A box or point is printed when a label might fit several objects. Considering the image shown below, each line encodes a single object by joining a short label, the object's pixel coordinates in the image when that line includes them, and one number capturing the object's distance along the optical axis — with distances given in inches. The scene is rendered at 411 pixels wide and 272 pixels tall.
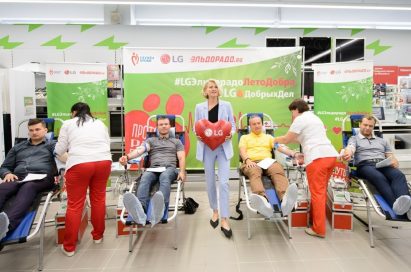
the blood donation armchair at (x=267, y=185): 129.0
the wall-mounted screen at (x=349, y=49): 236.4
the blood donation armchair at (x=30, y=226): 102.8
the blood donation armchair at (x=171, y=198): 120.3
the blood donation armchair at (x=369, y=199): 122.5
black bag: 167.6
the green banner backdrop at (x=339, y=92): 184.7
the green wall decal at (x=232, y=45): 306.2
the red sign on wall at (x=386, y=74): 308.3
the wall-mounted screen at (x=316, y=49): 233.8
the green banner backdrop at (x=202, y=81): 198.1
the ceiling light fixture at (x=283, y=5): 219.0
